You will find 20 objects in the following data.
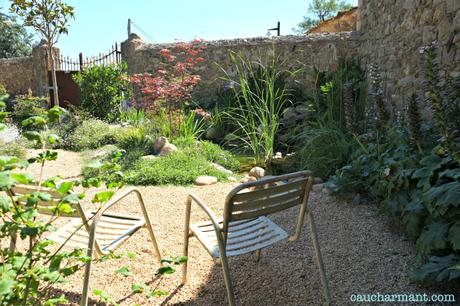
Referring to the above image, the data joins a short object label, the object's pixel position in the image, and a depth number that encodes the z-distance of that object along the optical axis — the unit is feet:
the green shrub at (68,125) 22.78
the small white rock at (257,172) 15.69
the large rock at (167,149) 18.26
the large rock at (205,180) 15.04
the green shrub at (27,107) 26.12
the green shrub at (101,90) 27.17
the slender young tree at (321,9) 85.05
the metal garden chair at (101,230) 5.84
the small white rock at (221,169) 16.76
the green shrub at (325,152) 13.78
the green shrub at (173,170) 15.12
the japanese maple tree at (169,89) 21.65
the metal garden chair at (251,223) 5.77
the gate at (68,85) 36.73
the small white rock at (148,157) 17.67
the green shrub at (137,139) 19.96
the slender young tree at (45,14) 24.06
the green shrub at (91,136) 22.25
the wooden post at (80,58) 39.75
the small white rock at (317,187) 12.96
